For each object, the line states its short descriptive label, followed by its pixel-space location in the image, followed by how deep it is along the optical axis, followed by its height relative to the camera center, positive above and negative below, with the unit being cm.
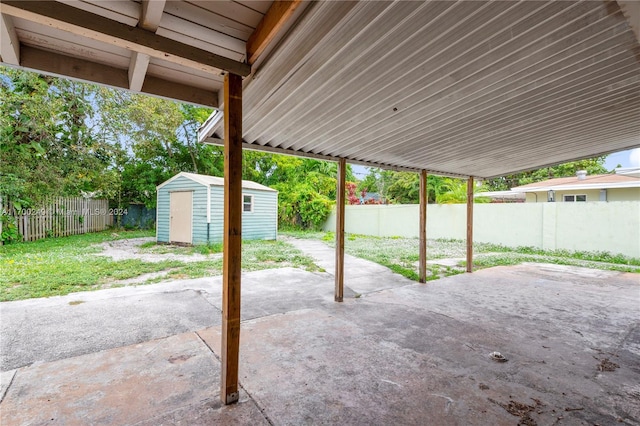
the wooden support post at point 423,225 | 529 -24
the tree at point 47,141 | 770 +213
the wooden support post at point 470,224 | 611 -25
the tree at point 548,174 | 1688 +236
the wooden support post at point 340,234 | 416 -32
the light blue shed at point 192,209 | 910 +7
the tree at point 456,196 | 1273 +69
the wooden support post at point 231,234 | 194 -15
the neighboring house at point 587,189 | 981 +85
